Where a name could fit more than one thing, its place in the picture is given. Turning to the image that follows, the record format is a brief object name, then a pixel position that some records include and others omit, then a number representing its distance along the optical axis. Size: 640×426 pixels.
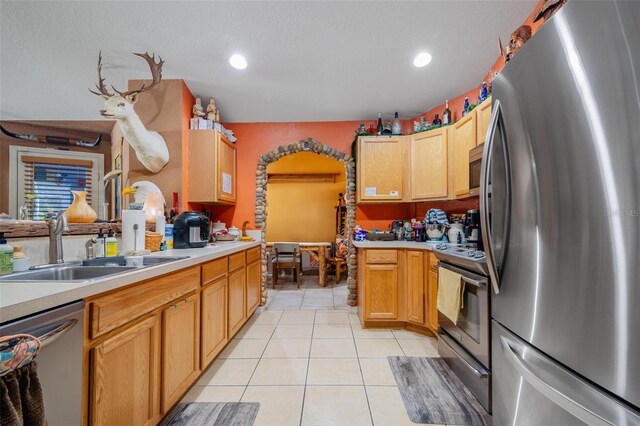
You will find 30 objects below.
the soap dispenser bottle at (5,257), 1.11
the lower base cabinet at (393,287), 2.57
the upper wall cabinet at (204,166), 2.94
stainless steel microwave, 2.10
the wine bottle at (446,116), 2.90
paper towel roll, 1.81
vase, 1.69
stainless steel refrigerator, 0.67
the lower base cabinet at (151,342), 0.94
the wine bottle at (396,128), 3.22
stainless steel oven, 1.46
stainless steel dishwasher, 0.74
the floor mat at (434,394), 1.46
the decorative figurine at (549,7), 1.22
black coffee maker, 1.97
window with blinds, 1.75
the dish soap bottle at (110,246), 1.62
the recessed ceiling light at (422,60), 2.37
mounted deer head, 2.19
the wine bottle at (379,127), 3.29
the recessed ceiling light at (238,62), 2.39
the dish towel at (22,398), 0.53
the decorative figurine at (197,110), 2.98
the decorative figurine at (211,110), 3.05
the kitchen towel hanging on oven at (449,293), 1.74
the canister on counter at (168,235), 2.30
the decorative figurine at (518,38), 1.68
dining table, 4.64
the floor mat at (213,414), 1.43
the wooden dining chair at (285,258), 4.50
